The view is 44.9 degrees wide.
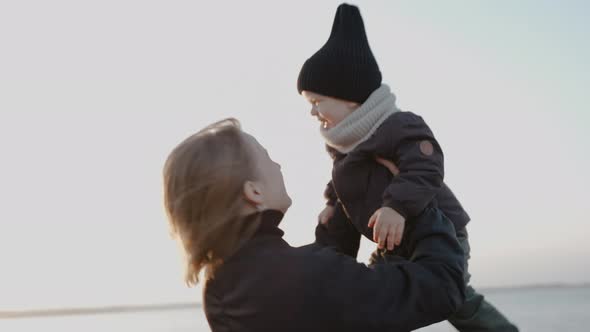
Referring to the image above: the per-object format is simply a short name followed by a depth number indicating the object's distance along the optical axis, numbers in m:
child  2.10
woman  1.57
